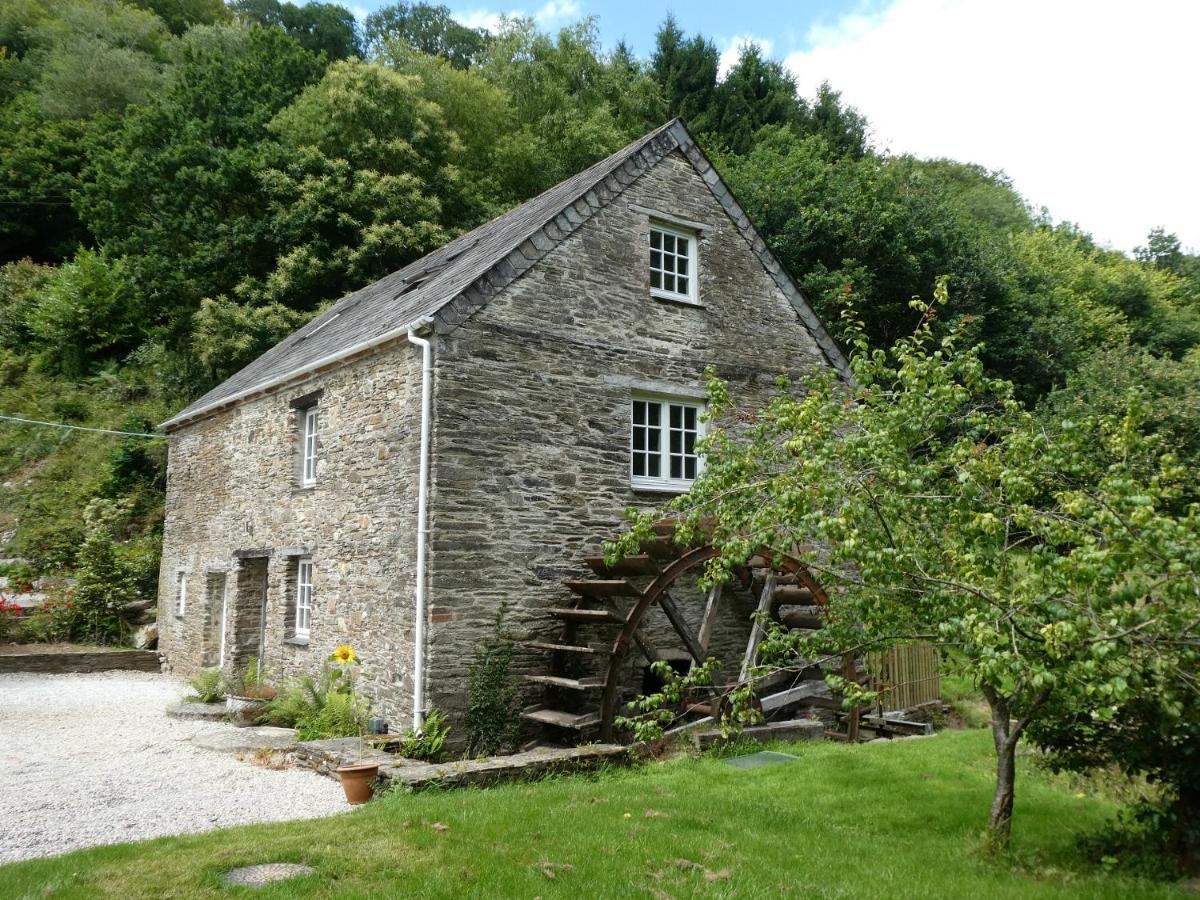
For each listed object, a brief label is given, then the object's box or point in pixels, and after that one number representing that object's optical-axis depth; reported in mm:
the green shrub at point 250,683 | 12297
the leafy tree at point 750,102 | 29266
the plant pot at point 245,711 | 11227
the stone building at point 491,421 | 9672
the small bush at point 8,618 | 16469
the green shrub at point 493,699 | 9359
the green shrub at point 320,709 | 9977
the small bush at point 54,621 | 16828
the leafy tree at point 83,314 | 25984
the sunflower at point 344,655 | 8305
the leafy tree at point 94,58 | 32031
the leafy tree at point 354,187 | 23000
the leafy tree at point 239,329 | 21922
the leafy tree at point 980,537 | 4207
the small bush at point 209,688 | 12531
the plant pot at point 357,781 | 7367
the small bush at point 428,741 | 8883
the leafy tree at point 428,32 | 38688
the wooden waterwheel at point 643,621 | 9562
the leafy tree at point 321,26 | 38438
